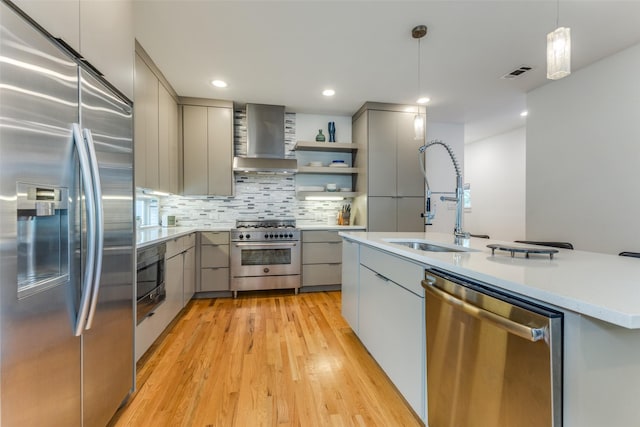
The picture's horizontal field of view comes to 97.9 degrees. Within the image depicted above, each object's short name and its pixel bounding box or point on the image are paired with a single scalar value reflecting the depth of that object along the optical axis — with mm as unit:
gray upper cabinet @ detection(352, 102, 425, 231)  3842
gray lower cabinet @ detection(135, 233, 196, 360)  2010
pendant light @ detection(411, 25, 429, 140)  2239
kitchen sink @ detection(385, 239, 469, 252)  1961
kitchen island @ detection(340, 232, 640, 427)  663
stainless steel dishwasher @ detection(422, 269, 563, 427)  763
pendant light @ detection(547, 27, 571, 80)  1304
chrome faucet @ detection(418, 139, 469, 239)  1948
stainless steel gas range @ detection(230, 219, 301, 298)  3504
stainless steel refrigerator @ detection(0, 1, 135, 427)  802
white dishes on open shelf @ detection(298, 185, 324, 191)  3992
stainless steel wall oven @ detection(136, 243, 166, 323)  1876
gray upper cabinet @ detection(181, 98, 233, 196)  3619
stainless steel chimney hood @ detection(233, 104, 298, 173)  3734
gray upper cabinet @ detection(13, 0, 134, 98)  941
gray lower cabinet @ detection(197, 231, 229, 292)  3441
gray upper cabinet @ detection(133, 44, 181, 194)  2416
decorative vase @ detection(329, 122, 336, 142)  4168
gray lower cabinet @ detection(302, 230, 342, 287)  3699
